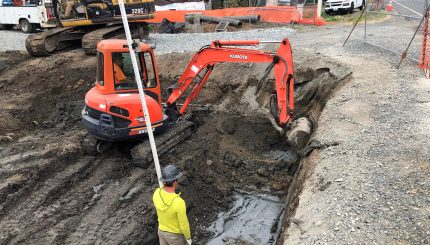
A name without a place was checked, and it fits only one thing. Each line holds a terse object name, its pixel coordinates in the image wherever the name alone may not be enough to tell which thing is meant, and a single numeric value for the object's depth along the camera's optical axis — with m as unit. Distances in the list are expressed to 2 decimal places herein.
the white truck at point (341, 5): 23.16
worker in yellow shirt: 5.38
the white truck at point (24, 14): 21.31
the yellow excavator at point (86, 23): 15.48
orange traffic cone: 19.69
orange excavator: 8.41
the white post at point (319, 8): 20.72
